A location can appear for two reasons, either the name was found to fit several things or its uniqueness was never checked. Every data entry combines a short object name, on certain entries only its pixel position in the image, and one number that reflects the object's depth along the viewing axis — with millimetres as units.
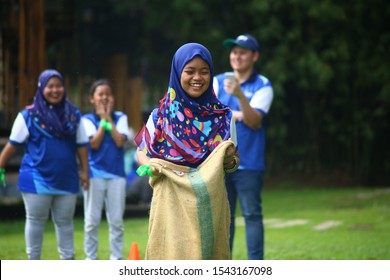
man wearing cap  14483
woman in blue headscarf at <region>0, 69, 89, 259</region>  14390
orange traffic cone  12916
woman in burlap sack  9815
